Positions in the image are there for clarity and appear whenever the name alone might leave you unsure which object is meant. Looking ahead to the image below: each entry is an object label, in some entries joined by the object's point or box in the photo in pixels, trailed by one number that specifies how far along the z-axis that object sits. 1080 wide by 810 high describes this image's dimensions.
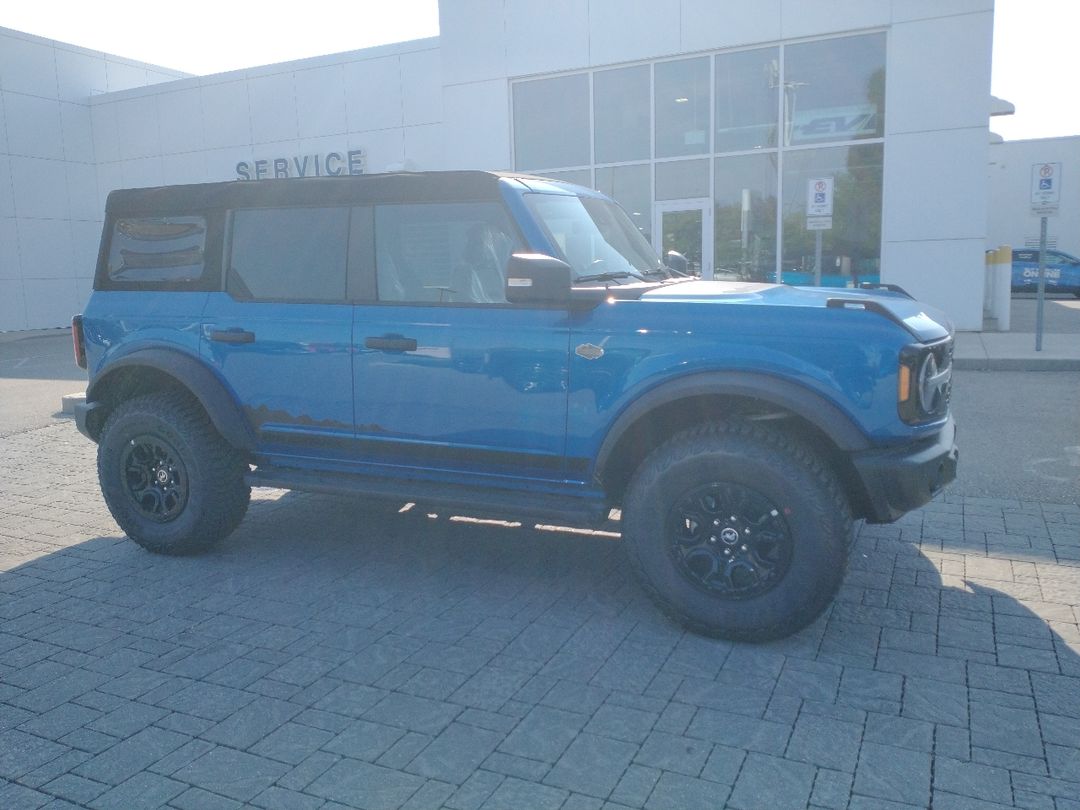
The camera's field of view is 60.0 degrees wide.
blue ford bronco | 3.84
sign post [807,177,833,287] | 13.04
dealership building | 15.23
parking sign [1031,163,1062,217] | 12.75
